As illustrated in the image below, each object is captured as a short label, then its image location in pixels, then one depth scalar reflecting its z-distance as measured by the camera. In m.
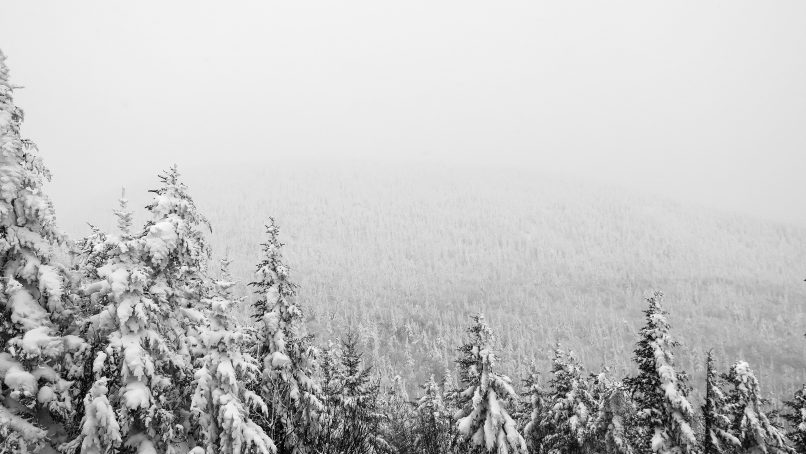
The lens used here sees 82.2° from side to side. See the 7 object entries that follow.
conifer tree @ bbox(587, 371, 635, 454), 22.44
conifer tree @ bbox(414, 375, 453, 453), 28.66
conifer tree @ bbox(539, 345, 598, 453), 23.67
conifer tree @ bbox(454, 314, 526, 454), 18.06
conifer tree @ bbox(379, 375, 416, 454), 31.28
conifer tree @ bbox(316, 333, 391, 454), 20.08
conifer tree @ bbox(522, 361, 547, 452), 27.12
